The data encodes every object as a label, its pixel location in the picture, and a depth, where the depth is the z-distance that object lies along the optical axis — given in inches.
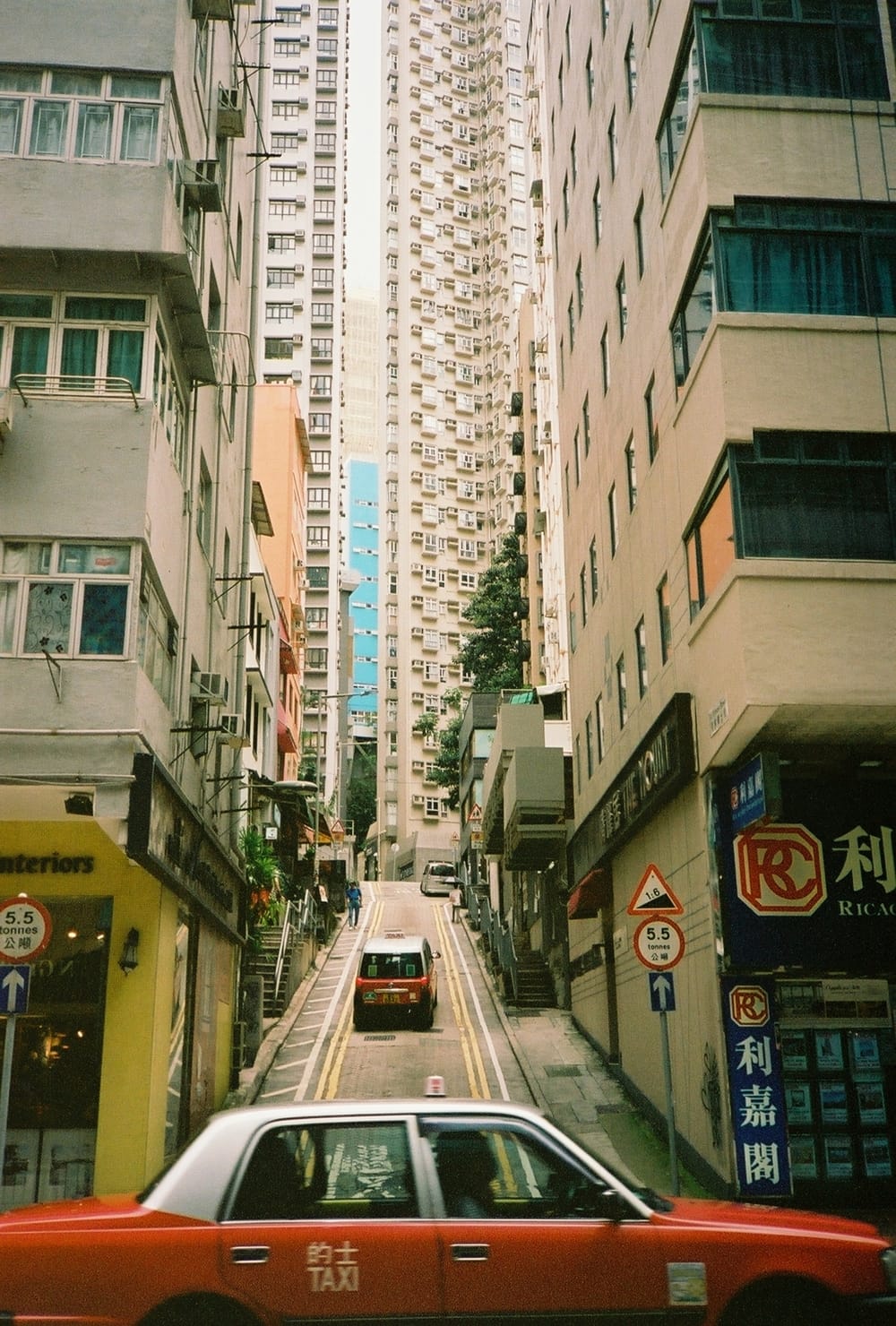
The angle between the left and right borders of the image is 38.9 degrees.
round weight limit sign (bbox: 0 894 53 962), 406.9
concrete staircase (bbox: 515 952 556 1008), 1182.3
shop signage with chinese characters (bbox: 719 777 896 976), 552.1
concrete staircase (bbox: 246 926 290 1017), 1074.7
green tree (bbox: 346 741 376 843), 3852.9
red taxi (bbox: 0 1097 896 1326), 234.1
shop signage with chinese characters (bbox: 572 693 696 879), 619.5
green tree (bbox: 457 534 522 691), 2418.8
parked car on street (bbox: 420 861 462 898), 2385.6
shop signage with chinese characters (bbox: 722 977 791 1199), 540.7
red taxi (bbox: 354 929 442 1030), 1027.3
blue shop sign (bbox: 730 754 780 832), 515.5
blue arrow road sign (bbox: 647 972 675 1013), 428.1
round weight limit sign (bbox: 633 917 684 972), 426.9
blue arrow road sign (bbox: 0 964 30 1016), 403.5
